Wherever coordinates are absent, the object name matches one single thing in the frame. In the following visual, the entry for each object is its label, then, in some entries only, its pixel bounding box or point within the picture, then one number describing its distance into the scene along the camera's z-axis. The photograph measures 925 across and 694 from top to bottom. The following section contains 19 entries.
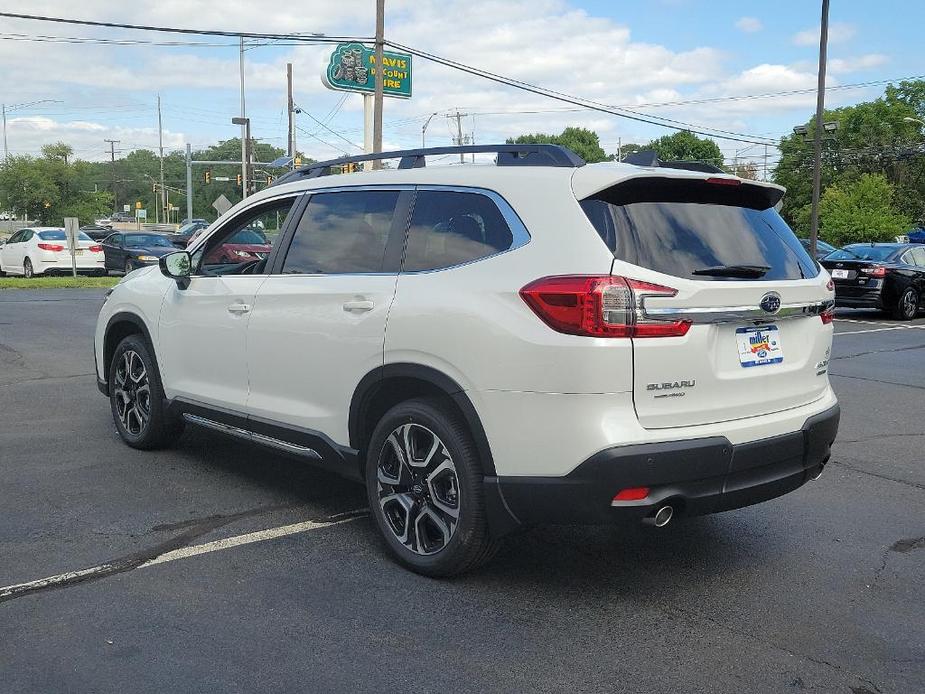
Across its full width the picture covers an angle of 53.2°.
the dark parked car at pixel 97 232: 50.78
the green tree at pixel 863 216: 50.62
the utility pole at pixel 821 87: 28.79
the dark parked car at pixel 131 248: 27.75
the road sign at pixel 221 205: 33.41
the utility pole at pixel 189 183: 63.59
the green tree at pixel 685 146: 90.12
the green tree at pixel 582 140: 104.87
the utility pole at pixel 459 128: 82.56
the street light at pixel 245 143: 49.13
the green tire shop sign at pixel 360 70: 29.70
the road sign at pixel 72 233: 24.83
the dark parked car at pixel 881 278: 17.97
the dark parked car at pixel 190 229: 39.41
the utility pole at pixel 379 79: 24.39
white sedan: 26.92
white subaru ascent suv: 3.52
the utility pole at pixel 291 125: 53.89
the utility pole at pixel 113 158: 123.19
